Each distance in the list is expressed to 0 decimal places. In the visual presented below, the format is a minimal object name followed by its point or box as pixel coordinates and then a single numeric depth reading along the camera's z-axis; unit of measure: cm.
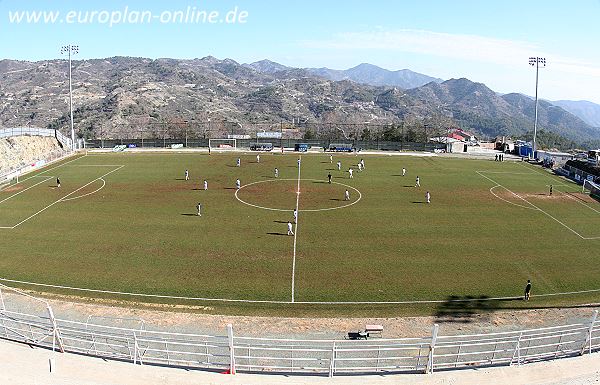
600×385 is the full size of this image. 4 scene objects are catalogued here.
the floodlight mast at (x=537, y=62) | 8500
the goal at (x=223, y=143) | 9081
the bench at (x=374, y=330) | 2331
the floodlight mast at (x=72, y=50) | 8275
